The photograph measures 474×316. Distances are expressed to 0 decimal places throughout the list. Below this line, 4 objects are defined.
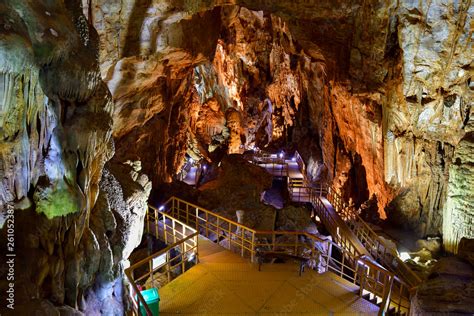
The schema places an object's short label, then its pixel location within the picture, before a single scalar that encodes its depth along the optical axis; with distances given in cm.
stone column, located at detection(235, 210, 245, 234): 1062
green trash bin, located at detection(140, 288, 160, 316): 545
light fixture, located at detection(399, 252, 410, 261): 1053
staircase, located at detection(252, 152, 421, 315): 906
